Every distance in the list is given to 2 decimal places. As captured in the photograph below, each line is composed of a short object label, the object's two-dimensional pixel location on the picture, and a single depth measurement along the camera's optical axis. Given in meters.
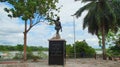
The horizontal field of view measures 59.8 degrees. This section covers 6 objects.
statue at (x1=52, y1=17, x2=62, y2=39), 9.59
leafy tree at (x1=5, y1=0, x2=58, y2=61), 11.35
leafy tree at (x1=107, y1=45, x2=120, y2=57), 20.71
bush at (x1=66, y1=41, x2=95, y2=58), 17.55
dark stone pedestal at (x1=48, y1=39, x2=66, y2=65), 9.33
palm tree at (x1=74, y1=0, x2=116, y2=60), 15.75
